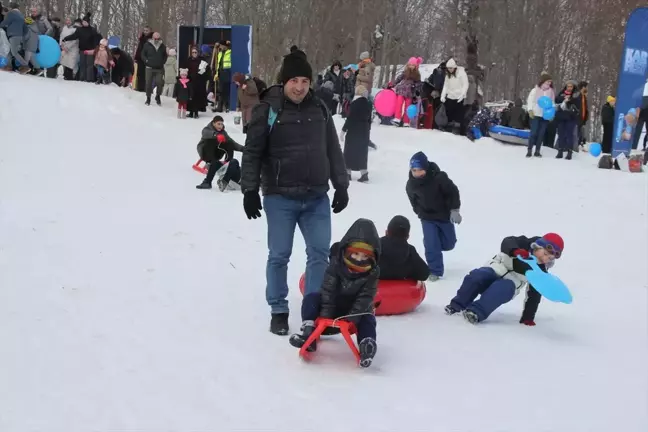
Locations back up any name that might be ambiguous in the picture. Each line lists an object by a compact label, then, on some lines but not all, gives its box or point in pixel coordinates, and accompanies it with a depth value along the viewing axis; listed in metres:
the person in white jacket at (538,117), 14.26
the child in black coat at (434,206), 6.36
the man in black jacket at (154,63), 16.53
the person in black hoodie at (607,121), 16.87
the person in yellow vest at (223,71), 17.14
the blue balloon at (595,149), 14.97
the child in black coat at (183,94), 15.69
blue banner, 14.24
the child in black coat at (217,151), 9.79
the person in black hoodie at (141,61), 17.27
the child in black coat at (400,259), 5.27
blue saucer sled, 4.94
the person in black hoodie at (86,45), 17.16
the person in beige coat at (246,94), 14.81
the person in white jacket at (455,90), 15.51
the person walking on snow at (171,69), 16.95
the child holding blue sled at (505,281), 5.19
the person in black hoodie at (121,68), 18.56
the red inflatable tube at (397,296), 5.13
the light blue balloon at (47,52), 16.55
